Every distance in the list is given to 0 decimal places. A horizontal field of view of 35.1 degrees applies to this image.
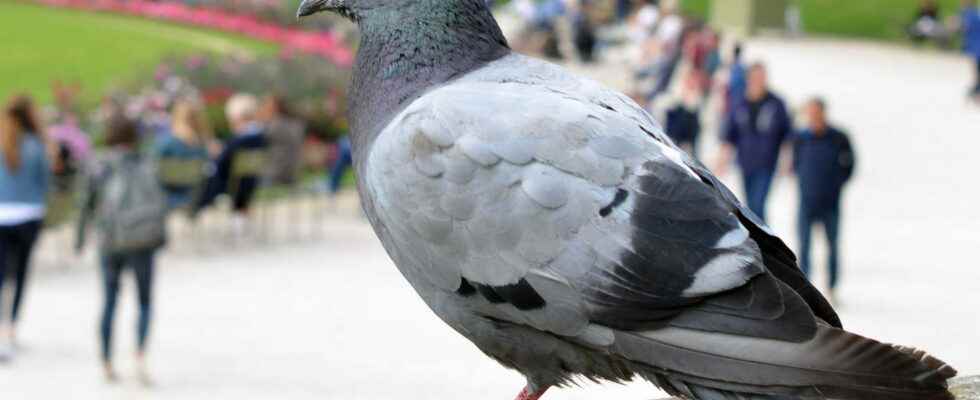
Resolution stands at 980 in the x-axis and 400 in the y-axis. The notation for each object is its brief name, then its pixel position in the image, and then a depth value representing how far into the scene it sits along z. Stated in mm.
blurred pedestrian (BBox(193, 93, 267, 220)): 16250
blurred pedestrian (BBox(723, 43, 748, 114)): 20359
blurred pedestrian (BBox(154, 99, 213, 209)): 14562
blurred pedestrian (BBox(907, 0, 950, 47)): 35750
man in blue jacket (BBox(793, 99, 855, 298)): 12719
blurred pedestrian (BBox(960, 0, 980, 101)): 27281
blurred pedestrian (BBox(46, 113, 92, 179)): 15695
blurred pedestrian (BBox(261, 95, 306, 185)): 16844
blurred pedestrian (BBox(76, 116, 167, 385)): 10531
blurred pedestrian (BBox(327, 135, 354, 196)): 18128
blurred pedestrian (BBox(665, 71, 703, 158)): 17672
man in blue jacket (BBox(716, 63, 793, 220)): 14477
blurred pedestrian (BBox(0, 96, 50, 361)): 11695
